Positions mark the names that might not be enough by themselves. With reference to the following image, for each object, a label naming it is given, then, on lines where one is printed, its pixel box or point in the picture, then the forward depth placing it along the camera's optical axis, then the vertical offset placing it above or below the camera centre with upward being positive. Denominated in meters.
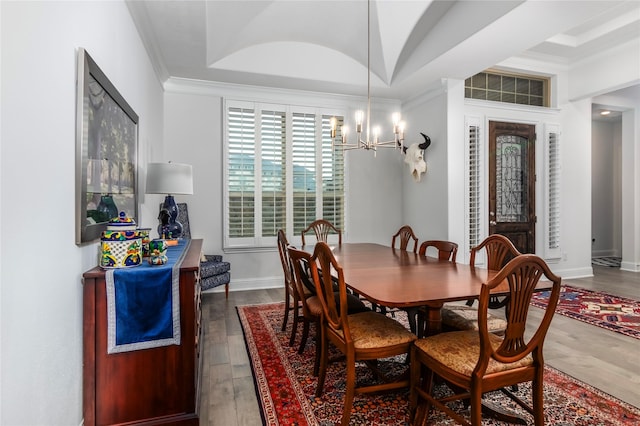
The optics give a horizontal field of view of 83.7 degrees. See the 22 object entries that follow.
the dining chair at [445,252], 2.40 -0.32
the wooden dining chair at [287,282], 3.02 -0.59
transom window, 5.37 +1.97
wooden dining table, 1.83 -0.40
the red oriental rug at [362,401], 2.00 -1.14
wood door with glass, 5.29 +0.49
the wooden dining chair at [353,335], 1.88 -0.67
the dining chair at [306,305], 2.44 -0.67
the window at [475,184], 5.11 +0.44
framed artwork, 1.81 +0.38
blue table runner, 1.83 -0.49
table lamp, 3.07 +0.25
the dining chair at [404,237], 3.43 -0.24
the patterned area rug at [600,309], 3.53 -1.07
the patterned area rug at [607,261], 7.04 -0.96
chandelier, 3.09 +0.79
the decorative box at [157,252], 2.01 -0.22
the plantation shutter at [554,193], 5.65 +0.34
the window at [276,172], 5.02 +0.62
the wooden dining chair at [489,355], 1.55 -0.68
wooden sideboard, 1.81 -0.84
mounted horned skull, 5.14 +0.84
